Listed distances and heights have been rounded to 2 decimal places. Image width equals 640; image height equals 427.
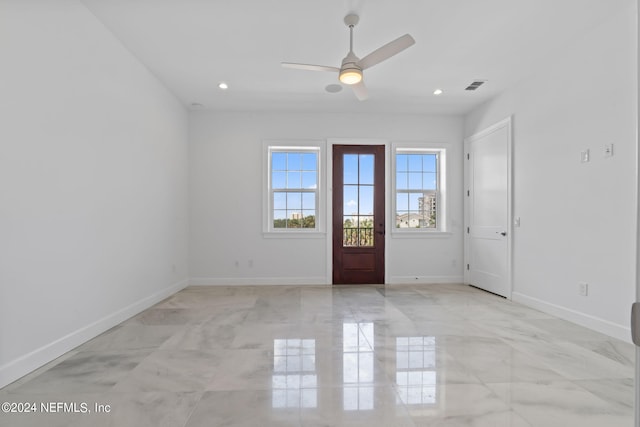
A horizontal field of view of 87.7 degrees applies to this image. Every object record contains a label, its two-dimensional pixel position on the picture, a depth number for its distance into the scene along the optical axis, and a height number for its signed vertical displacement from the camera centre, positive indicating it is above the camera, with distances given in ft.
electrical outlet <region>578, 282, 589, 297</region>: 10.85 -2.58
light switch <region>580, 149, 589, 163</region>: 10.82 +1.79
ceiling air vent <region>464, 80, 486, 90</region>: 14.53 +5.62
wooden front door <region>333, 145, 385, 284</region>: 18.66 -0.23
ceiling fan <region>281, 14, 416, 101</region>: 9.26 +4.45
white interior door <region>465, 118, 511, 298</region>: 14.99 +0.01
